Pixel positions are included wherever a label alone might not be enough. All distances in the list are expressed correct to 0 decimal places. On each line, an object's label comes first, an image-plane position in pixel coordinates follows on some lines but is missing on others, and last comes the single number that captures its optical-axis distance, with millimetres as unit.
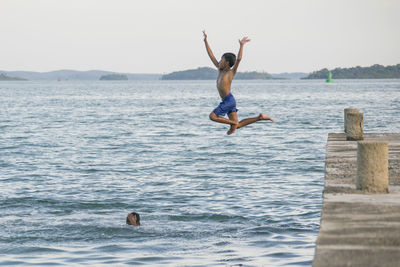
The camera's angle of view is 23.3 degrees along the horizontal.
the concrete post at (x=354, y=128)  24260
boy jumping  16894
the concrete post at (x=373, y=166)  13916
